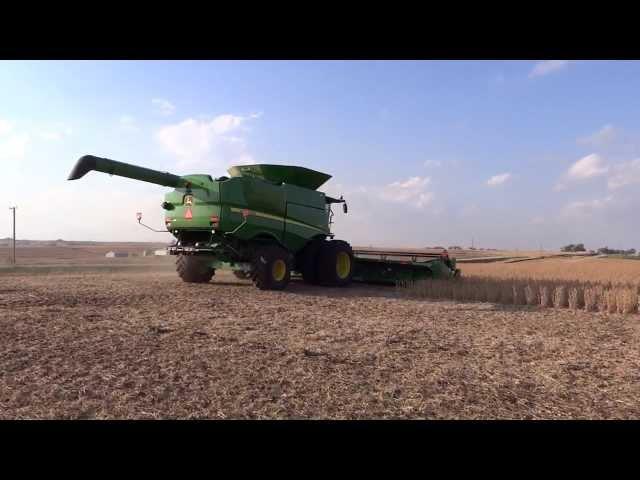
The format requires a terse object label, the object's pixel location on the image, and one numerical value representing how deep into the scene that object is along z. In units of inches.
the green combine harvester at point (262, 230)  418.3
